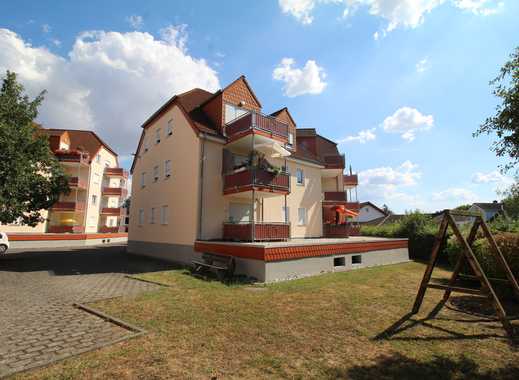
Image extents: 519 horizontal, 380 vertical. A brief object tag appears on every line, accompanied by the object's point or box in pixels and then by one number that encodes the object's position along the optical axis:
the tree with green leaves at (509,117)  7.92
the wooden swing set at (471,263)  5.88
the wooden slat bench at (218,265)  12.03
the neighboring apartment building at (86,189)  33.75
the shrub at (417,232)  22.30
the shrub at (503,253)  9.36
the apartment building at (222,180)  16.22
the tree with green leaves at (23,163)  14.96
